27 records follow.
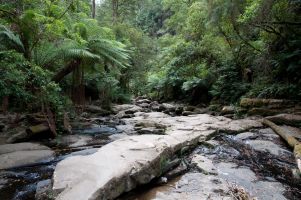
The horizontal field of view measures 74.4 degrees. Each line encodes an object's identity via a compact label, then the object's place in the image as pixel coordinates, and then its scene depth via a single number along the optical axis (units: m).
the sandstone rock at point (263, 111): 5.10
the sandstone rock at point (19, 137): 4.05
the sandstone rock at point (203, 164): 2.62
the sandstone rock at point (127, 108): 8.27
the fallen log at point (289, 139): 2.80
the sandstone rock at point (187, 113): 7.37
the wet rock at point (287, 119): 4.16
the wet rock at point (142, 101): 12.97
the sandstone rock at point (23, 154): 3.08
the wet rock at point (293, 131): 3.57
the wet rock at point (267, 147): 3.25
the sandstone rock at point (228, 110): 6.24
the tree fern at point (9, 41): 4.12
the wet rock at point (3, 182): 2.49
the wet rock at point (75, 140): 4.06
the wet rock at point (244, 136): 4.00
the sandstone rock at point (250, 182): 2.20
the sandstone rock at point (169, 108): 8.48
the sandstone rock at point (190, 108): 8.01
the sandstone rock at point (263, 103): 5.22
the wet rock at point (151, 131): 4.56
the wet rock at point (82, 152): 3.50
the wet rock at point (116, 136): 4.49
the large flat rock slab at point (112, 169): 1.83
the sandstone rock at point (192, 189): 2.04
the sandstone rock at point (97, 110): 7.74
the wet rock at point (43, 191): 1.96
